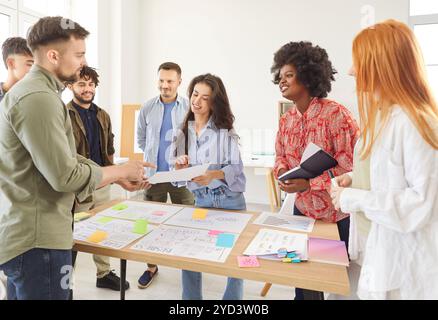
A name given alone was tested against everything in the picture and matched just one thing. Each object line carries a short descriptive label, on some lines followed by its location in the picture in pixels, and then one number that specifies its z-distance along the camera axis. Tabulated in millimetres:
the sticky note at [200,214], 1669
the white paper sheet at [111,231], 1373
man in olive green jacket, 1038
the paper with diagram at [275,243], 1264
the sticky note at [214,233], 1450
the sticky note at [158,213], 1721
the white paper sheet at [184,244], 1251
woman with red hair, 879
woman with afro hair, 1573
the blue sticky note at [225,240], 1330
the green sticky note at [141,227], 1482
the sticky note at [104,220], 1619
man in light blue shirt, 2764
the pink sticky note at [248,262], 1153
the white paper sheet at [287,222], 1521
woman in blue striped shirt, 1865
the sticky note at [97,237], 1394
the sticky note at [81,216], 1658
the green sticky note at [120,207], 1829
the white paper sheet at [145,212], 1676
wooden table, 1049
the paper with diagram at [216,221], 1537
